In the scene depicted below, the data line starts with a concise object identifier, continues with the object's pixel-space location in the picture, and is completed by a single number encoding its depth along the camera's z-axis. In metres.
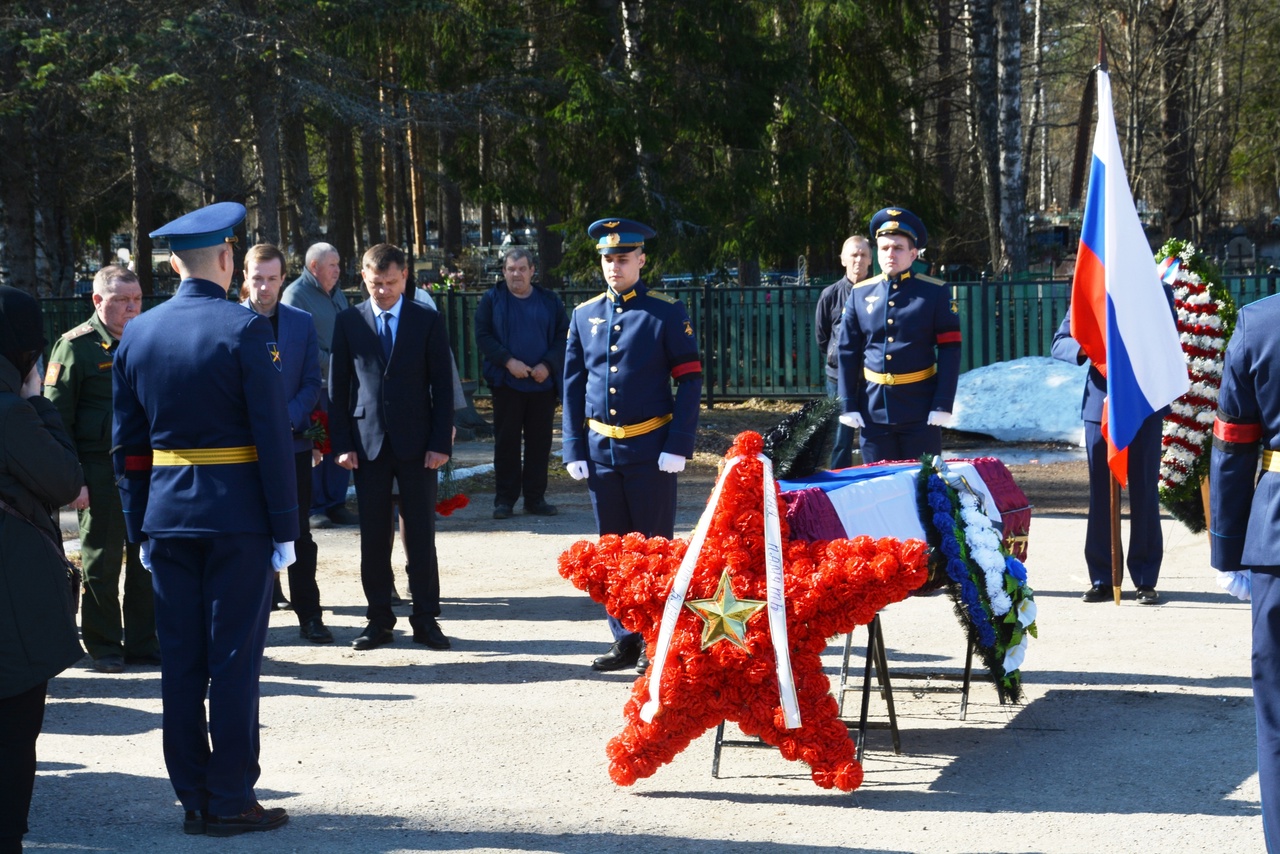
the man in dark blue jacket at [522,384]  11.23
